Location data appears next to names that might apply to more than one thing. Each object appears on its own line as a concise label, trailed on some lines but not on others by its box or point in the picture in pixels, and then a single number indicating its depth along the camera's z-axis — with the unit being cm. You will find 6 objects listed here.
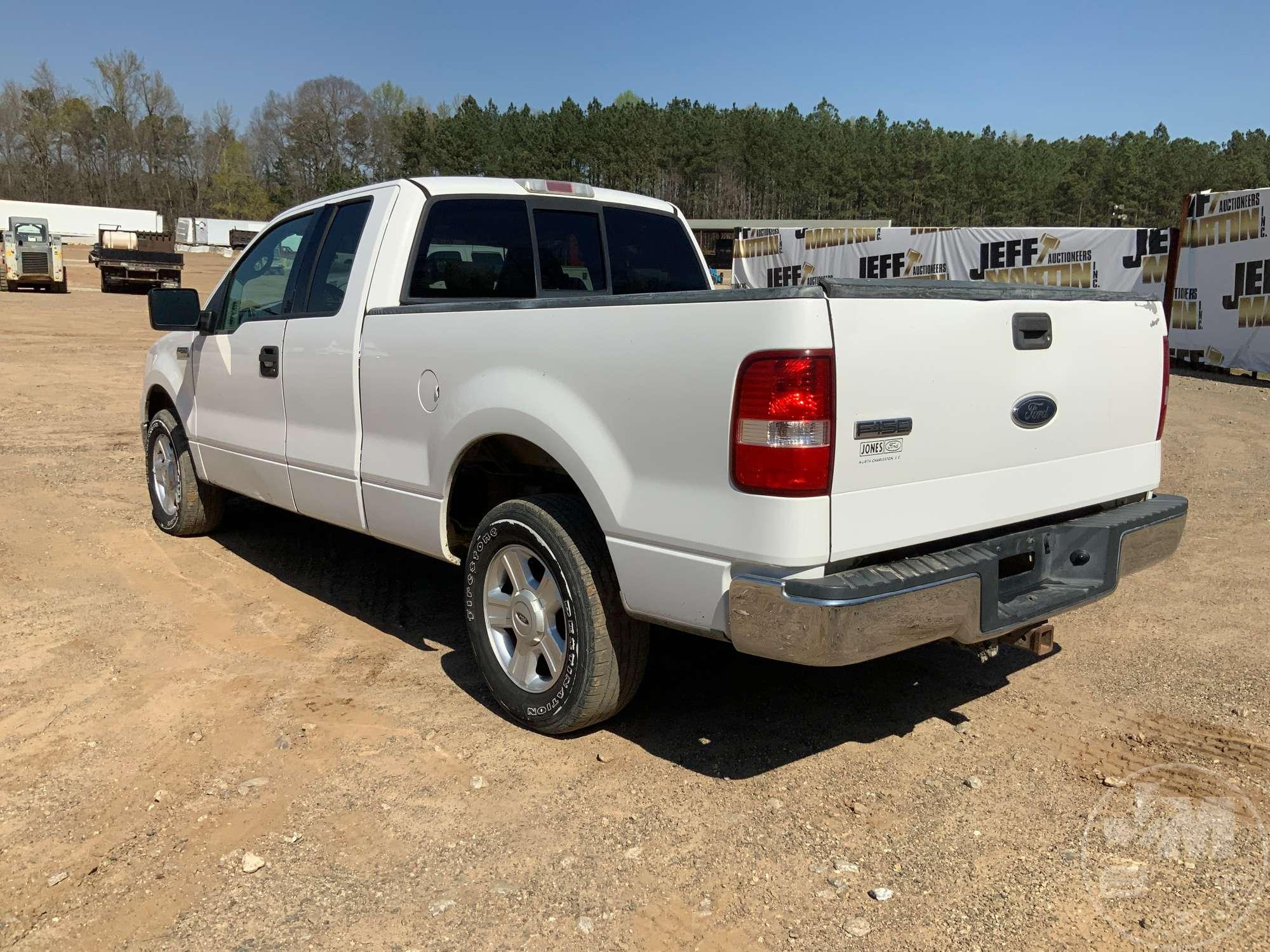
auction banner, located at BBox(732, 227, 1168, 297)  1745
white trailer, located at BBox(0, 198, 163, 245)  8044
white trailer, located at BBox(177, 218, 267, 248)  7856
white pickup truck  273
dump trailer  3341
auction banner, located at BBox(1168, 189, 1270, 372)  1522
